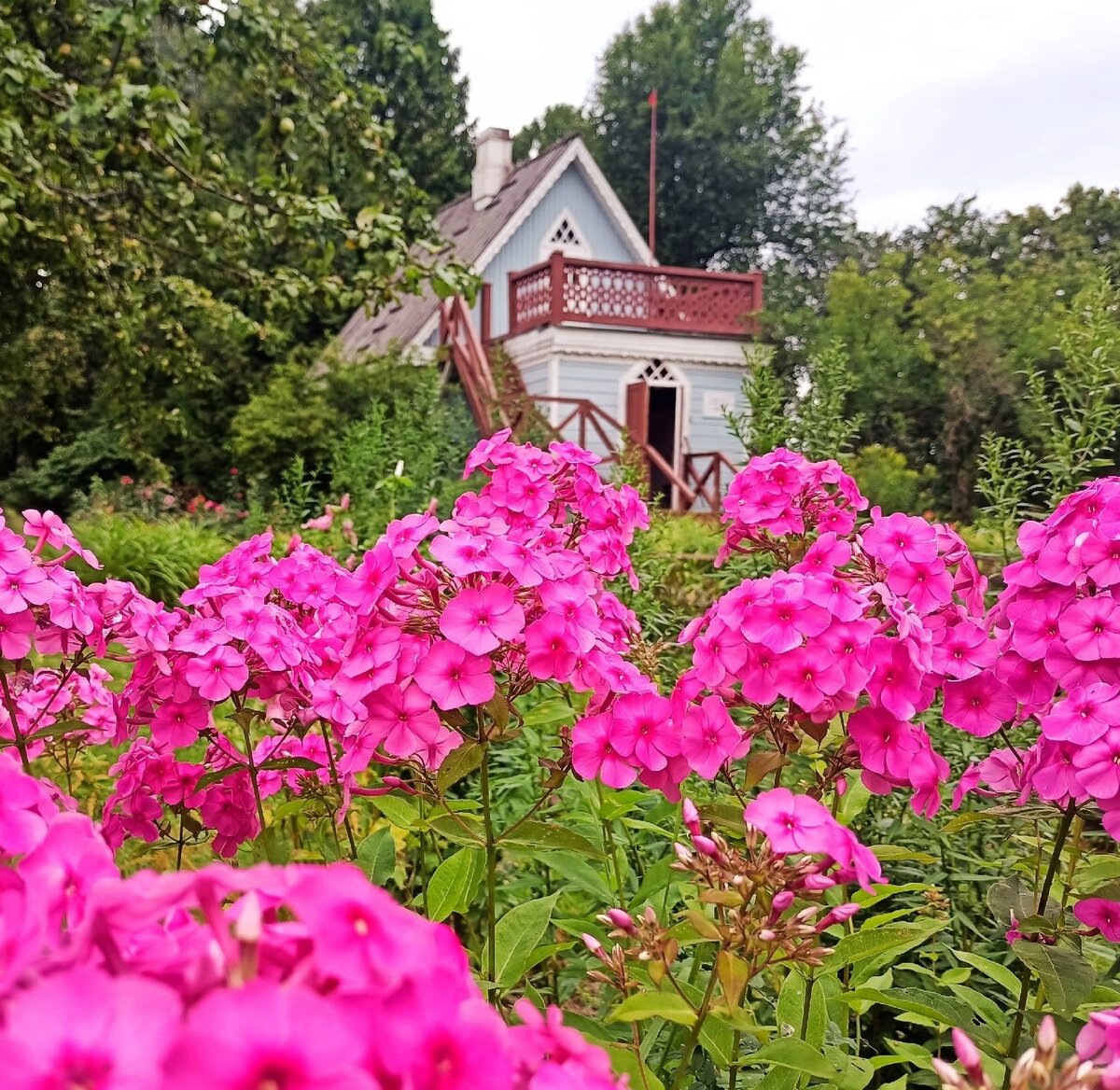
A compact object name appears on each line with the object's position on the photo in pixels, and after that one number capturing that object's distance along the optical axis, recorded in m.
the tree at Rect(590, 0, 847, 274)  26.69
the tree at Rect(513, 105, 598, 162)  28.98
